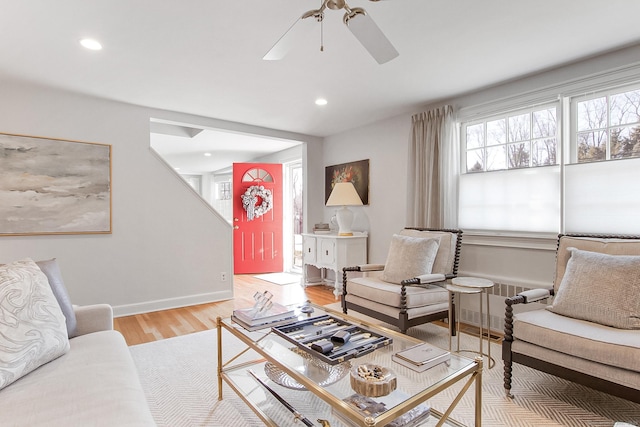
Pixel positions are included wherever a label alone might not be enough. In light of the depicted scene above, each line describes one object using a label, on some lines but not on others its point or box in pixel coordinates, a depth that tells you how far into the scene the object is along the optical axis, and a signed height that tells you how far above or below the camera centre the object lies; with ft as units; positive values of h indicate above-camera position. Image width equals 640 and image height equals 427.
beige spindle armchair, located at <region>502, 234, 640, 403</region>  5.34 -2.12
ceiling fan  4.86 +2.78
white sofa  3.59 -2.21
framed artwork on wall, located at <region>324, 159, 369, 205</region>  15.14 +1.73
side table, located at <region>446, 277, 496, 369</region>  7.90 -1.85
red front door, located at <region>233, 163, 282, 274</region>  20.86 -0.34
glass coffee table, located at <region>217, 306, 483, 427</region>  3.92 -2.25
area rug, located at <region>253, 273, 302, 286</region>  18.12 -3.81
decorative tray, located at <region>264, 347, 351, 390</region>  4.63 -2.35
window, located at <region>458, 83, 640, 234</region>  8.34 +1.25
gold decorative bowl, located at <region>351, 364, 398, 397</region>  4.10 -2.13
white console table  14.47 -1.80
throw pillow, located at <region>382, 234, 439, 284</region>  9.97 -1.47
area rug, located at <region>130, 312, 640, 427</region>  5.89 -3.68
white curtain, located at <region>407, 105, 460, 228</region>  11.48 +1.53
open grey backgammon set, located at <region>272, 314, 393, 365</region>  4.98 -2.11
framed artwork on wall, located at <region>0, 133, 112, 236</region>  10.30 +0.85
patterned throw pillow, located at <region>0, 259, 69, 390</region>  4.31 -1.56
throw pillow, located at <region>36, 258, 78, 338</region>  5.69 -1.37
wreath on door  20.97 +0.69
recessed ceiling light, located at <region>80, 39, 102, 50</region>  7.68 +3.95
